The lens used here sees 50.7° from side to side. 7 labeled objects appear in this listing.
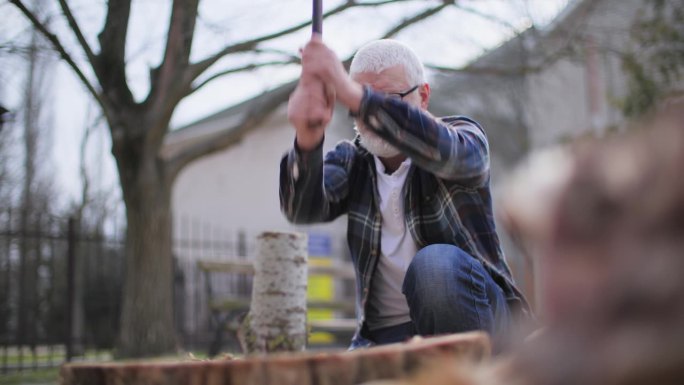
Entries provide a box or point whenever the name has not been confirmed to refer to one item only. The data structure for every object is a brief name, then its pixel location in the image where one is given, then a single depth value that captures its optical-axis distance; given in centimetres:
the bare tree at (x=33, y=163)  1413
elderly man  169
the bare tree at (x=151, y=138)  717
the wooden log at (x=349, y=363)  78
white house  836
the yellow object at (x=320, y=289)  1120
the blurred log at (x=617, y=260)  41
